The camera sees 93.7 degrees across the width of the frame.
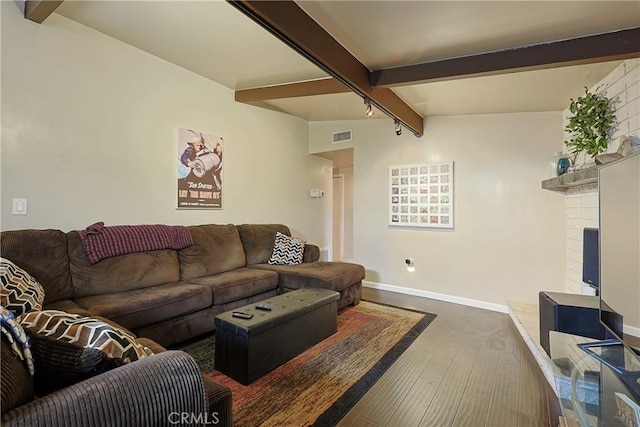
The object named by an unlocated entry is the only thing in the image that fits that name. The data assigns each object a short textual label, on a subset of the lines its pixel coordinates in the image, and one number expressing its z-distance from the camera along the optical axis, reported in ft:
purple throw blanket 8.21
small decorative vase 9.62
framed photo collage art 13.05
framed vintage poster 11.16
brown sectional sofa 7.06
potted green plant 7.64
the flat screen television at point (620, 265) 4.33
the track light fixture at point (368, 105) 9.32
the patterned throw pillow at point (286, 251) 12.75
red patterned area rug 5.68
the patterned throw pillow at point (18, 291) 4.43
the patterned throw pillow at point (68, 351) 3.06
